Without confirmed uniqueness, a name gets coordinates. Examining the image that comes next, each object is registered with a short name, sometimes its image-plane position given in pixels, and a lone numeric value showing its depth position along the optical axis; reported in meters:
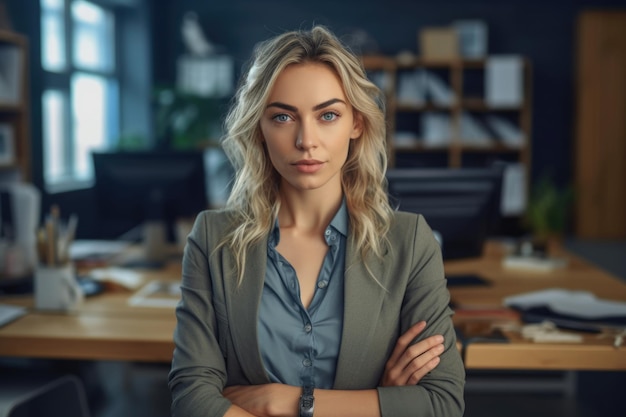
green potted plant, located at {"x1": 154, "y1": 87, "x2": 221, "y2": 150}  6.12
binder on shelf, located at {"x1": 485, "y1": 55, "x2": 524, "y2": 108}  6.80
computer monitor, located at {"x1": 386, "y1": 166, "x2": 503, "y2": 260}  2.28
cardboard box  6.93
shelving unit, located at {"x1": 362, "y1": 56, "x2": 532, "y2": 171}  6.84
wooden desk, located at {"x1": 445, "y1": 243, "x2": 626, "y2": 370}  1.66
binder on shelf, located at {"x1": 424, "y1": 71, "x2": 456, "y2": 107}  6.82
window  5.49
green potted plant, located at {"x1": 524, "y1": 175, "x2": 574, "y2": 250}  6.71
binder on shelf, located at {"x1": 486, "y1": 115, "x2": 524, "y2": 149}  6.90
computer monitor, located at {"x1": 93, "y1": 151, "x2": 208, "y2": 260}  2.77
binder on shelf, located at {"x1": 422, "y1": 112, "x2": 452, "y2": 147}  6.92
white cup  2.00
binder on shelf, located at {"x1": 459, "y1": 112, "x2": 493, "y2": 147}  6.91
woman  1.30
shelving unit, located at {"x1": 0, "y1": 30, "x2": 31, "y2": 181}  4.14
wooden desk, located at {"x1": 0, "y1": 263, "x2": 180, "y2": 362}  1.73
